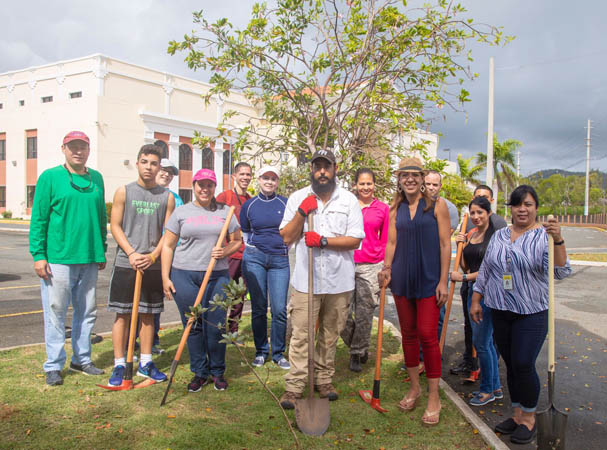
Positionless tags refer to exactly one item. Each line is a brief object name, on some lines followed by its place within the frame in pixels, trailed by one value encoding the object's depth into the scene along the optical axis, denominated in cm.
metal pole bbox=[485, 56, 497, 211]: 1973
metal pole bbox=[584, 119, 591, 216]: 6680
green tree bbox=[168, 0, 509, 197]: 581
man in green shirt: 462
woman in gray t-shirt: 458
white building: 3434
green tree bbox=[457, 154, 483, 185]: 4205
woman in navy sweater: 530
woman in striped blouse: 376
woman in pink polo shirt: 551
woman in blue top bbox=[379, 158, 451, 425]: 415
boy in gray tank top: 468
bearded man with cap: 432
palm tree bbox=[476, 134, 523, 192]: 4409
